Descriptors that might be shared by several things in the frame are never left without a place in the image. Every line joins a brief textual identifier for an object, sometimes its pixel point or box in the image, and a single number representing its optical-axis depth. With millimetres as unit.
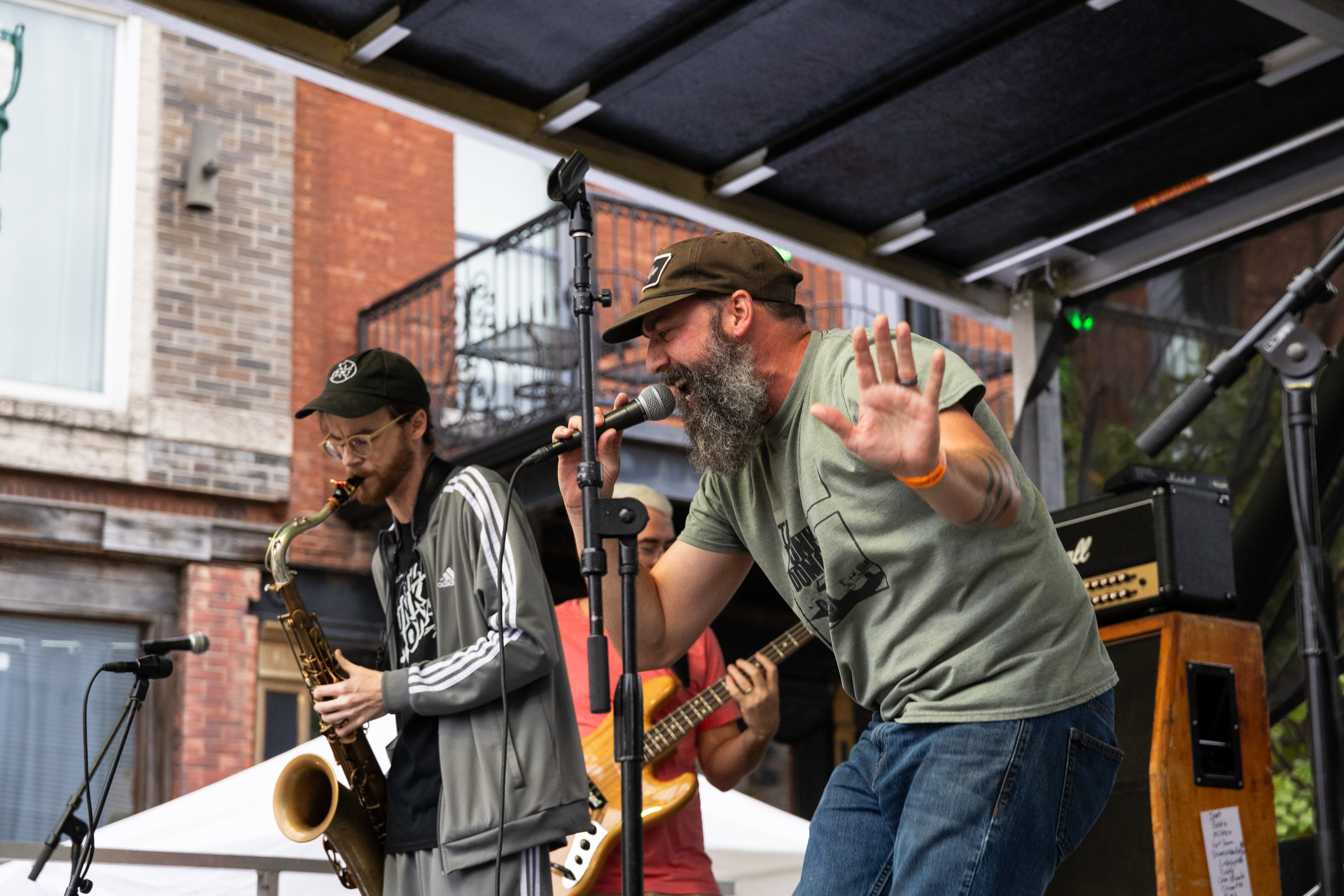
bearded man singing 2297
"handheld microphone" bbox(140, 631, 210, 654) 4188
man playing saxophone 3223
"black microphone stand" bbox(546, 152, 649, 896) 2498
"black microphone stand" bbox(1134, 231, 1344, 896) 2725
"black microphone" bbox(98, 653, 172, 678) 4102
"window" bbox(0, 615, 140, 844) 8594
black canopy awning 4242
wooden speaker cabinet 3803
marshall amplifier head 4074
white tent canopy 4430
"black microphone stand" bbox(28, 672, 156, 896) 3881
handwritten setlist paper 3832
